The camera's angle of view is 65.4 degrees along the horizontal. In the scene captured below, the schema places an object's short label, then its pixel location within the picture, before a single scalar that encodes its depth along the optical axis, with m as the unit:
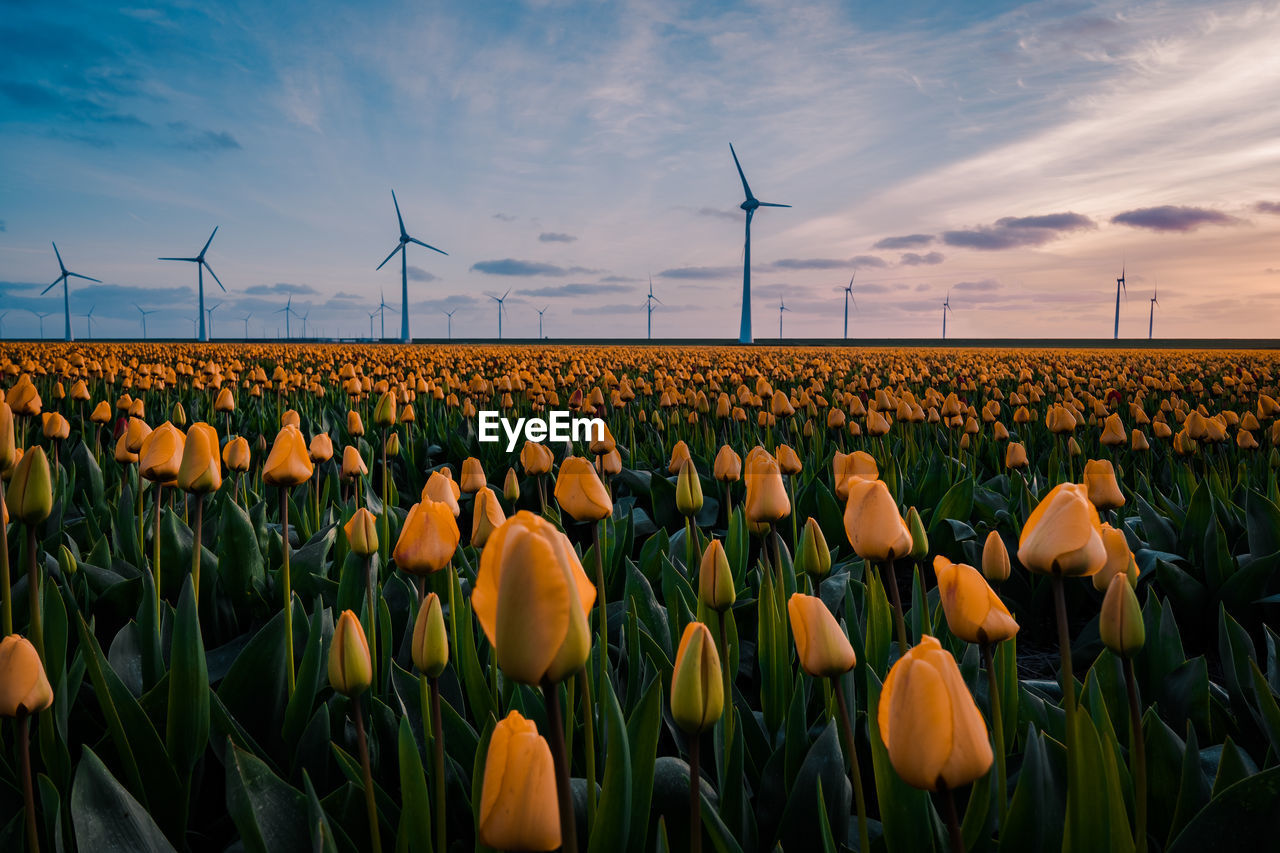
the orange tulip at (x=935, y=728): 0.45
